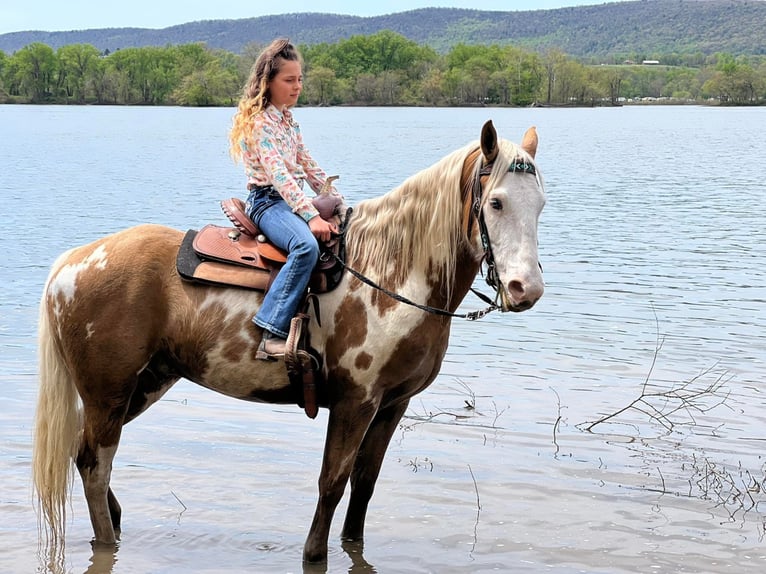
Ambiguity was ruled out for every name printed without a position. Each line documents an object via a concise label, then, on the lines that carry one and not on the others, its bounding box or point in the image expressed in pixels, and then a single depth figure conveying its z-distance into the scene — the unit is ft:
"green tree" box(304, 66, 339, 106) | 451.12
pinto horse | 15.53
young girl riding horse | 15.76
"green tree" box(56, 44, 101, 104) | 492.95
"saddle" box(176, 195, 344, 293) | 16.22
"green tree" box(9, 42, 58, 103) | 485.56
